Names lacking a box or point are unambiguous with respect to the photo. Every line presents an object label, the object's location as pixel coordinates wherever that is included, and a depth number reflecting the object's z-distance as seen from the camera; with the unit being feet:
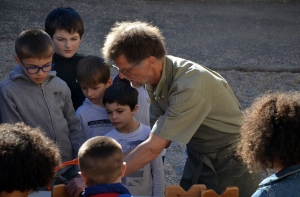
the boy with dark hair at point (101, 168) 11.93
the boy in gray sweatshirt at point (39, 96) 17.72
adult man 15.52
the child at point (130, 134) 19.08
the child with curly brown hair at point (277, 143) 11.68
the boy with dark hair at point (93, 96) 20.21
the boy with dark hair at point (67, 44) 21.57
